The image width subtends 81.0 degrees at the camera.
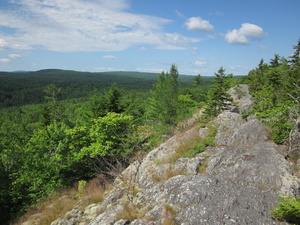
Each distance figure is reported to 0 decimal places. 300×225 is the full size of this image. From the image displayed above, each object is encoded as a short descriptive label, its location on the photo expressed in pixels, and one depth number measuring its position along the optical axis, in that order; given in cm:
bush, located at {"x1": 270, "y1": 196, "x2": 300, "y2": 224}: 448
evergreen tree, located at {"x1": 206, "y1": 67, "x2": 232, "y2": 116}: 1802
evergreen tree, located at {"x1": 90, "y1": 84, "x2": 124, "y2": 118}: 1725
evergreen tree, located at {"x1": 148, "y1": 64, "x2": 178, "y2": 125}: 2000
